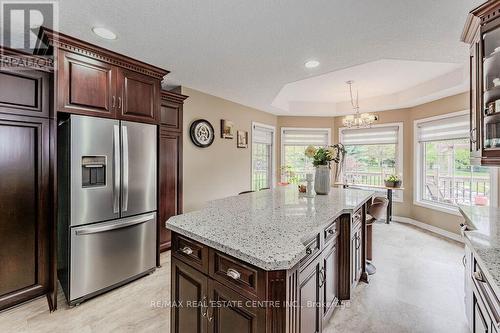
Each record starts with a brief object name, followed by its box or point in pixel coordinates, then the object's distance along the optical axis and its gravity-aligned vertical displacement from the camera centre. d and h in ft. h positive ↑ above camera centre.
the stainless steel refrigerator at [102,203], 6.88 -1.26
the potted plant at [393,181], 15.56 -1.09
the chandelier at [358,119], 14.34 +2.99
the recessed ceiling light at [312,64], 8.60 +3.95
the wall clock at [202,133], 11.96 +1.76
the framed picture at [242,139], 15.13 +1.81
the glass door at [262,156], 17.28 +0.76
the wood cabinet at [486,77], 4.81 +2.01
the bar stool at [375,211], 8.99 -1.85
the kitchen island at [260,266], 3.42 -1.87
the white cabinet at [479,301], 3.47 -2.51
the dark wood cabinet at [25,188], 6.73 -0.72
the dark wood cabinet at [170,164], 10.55 +0.06
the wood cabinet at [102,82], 6.68 +2.78
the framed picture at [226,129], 13.79 +2.26
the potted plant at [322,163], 8.62 +0.09
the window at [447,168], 12.51 -0.16
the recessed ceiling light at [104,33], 6.43 +3.86
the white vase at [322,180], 8.86 -0.58
